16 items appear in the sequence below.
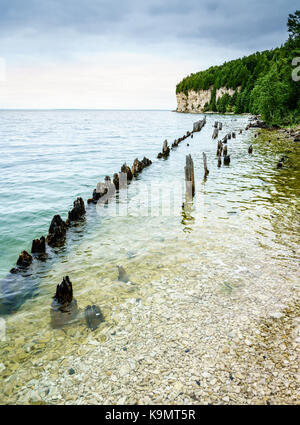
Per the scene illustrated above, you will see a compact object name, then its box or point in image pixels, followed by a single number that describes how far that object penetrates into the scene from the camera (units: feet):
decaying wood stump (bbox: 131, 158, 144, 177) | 66.34
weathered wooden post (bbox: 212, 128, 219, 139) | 145.36
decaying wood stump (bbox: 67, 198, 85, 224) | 35.91
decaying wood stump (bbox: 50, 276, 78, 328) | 17.89
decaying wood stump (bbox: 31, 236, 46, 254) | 26.96
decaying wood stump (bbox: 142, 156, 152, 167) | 77.03
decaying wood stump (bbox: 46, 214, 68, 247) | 29.22
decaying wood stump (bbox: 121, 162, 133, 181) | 60.95
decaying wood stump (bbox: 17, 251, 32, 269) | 24.60
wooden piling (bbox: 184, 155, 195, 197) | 46.32
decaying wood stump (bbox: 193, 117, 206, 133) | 199.41
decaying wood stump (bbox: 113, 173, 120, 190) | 53.31
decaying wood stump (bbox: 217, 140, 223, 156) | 79.78
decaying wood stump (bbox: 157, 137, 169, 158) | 94.77
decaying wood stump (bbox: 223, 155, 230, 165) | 73.62
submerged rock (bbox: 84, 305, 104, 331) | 16.88
